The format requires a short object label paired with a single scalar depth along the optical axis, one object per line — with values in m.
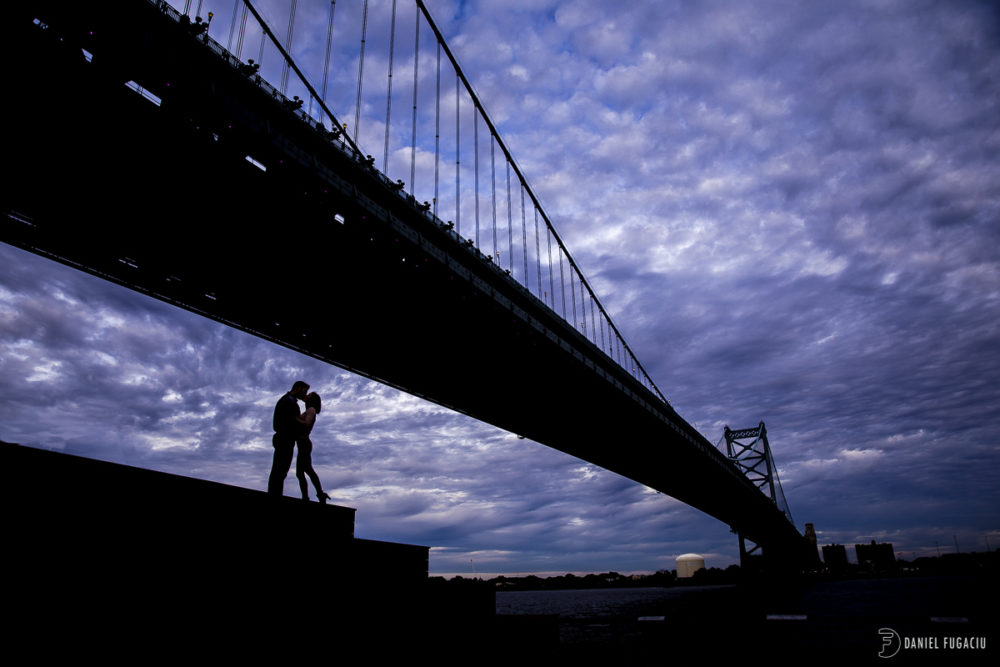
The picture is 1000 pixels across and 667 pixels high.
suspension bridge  10.47
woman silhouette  7.01
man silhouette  6.57
